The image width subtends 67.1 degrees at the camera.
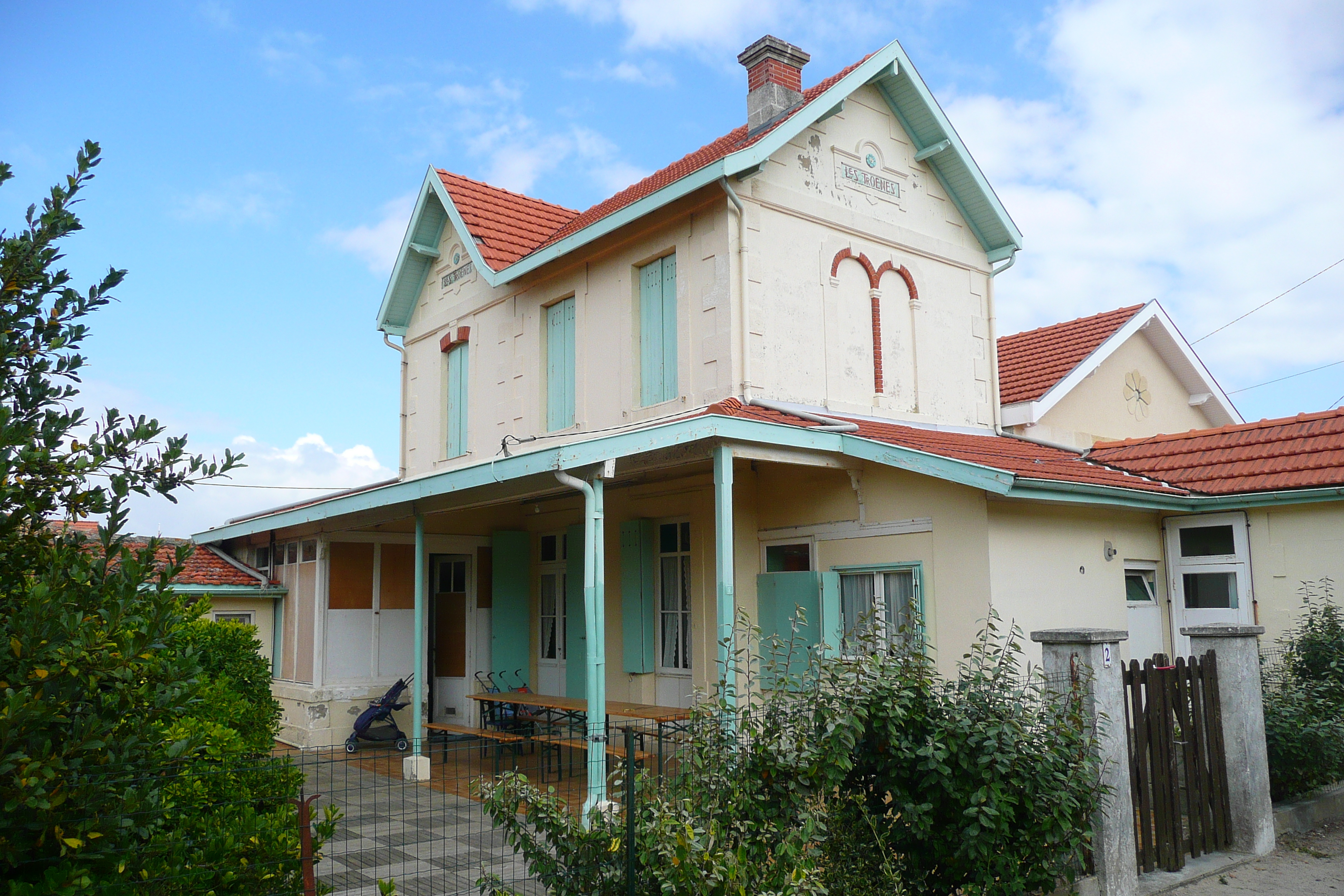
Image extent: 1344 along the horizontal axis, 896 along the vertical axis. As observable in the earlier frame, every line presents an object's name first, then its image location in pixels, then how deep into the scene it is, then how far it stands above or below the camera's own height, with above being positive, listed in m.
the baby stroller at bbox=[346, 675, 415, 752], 13.00 -1.69
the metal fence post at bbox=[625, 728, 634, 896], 4.59 -1.07
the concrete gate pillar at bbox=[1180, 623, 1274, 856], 7.27 -1.14
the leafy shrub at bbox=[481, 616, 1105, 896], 4.83 -1.02
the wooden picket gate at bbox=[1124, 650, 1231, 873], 6.65 -1.25
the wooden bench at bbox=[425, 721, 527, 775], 10.29 -1.67
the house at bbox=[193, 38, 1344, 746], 8.89 +1.41
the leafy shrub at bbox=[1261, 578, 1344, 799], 7.86 -1.07
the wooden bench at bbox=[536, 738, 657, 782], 9.01 -1.62
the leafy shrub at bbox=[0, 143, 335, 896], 3.08 -0.15
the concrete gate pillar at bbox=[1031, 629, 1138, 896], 6.09 -0.86
